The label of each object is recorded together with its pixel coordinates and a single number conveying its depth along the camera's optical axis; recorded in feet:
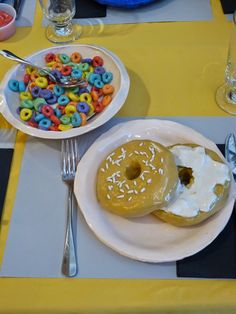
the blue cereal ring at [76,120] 2.09
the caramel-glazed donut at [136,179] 1.68
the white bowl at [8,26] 2.66
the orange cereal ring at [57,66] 2.34
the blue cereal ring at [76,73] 2.28
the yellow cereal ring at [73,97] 2.22
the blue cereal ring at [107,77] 2.29
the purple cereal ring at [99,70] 2.32
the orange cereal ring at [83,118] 2.10
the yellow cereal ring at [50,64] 2.38
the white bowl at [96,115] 2.05
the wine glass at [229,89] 2.21
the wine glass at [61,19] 2.69
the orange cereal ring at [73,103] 2.19
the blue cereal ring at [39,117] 2.12
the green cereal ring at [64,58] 2.39
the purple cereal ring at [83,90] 2.26
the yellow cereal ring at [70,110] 2.16
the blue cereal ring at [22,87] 2.28
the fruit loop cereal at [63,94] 2.13
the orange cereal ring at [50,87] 2.28
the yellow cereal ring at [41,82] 2.27
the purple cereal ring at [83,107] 2.14
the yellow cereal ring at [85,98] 2.21
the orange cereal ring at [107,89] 2.23
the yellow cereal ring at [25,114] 2.15
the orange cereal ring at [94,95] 2.22
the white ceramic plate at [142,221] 1.66
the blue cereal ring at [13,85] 2.27
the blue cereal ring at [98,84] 2.27
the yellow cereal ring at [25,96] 2.23
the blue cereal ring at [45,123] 2.10
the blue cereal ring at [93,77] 2.28
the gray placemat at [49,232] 1.71
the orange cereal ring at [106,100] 2.17
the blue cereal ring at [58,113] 2.16
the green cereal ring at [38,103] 2.18
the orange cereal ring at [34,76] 2.32
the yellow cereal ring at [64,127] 2.09
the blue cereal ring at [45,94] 2.22
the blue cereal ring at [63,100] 2.20
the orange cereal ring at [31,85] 2.28
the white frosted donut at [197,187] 1.68
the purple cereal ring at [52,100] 2.23
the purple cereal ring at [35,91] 2.24
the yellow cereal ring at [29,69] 2.36
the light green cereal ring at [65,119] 2.12
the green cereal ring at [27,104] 2.19
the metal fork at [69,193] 1.72
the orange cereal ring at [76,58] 2.40
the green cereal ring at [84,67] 2.34
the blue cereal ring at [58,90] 2.24
